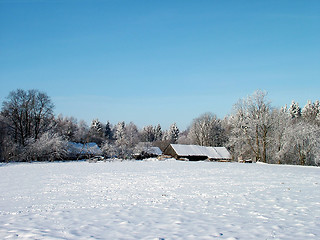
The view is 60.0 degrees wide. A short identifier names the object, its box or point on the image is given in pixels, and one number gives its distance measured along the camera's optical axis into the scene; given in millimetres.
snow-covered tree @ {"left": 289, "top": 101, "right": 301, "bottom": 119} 92031
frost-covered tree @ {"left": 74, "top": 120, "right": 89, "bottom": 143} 83388
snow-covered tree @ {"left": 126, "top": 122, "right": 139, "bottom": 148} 109675
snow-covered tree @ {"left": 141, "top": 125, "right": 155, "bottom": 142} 116625
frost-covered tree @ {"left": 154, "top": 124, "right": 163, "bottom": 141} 116912
